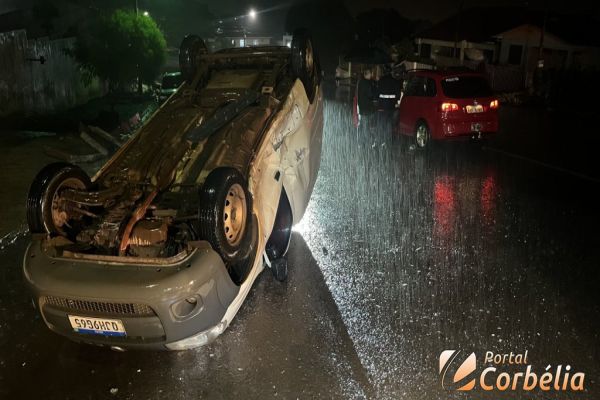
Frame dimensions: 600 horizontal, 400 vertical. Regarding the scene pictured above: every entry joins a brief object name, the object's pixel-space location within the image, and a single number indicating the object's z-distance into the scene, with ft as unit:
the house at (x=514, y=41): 86.12
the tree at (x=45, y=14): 82.09
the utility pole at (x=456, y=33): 96.46
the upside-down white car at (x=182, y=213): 11.45
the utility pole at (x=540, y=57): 66.28
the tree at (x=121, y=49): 65.57
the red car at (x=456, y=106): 32.76
